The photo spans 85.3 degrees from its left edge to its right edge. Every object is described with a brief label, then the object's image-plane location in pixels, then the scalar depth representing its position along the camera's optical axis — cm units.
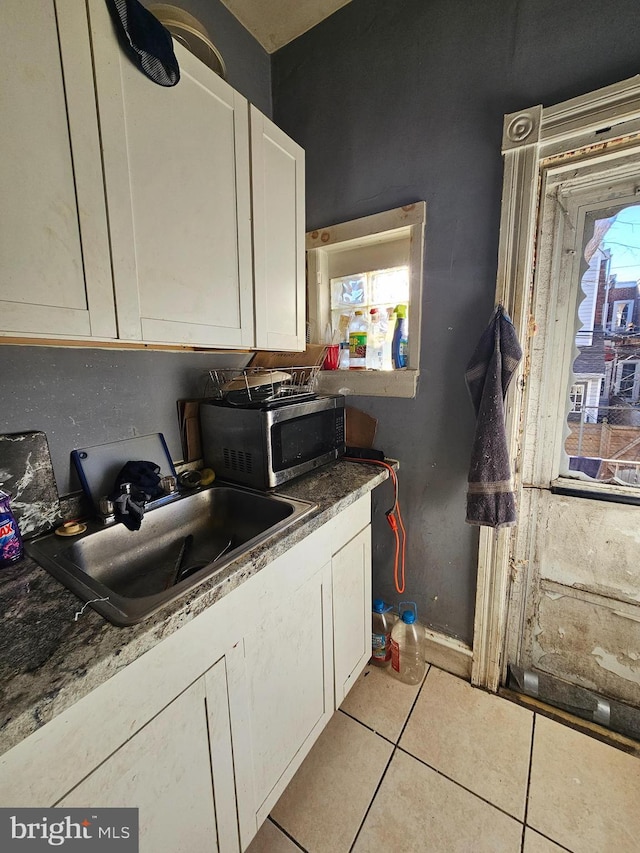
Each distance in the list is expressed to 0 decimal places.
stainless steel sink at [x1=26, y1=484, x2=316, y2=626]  72
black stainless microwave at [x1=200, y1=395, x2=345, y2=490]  118
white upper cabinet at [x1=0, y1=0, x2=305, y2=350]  67
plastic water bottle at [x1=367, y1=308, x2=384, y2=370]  160
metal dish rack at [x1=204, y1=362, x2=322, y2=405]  130
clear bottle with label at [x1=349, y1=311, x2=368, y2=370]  162
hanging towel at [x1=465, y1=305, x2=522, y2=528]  119
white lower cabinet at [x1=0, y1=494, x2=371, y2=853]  55
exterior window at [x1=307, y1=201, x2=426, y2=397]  144
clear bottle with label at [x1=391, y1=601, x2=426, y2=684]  153
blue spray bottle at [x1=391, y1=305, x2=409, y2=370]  150
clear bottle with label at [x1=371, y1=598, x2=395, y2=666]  158
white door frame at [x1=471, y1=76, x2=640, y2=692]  104
